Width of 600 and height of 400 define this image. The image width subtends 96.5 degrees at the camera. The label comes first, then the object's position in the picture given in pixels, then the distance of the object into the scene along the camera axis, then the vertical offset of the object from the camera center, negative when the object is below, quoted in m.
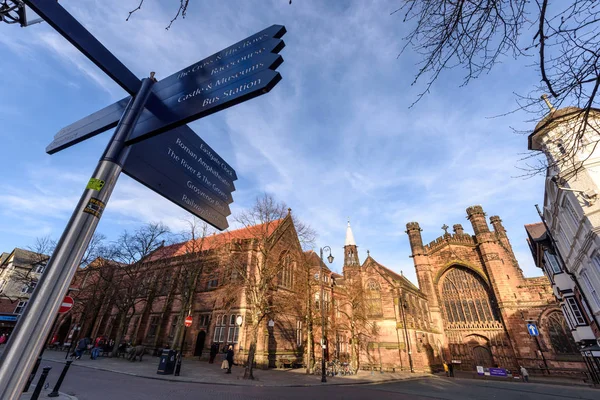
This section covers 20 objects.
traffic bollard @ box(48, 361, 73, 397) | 8.02 -1.18
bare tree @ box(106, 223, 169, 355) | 23.17 +5.34
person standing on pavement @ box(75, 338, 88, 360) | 19.63 -0.29
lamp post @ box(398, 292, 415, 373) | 28.72 +2.23
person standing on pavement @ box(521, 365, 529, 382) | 24.81 -1.33
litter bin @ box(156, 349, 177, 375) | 14.41 -0.77
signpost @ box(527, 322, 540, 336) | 23.03 +2.12
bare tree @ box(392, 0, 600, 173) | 2.83 +3.11
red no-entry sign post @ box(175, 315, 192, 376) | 14.12 -0.88
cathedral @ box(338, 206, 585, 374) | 29.12 +5.05
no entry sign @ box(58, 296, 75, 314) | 6.48 +0.85
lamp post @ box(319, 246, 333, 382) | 15.96 +0.54
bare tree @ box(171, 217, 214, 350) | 21.92 +5.75
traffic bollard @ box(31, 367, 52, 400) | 6.80 -0.99
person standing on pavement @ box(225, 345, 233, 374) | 16.68 -0.52
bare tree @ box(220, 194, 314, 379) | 16.95 +5.27
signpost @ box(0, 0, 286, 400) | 1.77 +1.98
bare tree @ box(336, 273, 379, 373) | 26.15 +3.30
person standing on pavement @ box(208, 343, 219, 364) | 20.88 -0.27
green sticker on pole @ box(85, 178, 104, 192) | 2.27 +1.20
